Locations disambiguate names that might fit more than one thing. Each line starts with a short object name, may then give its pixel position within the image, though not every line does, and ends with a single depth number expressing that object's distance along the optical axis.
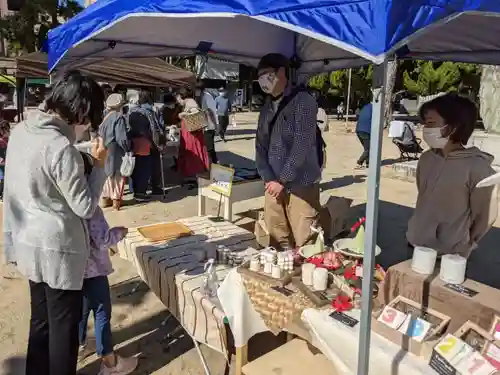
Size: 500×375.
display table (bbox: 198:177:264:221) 4.63
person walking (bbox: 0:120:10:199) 6.34
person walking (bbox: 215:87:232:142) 11.92
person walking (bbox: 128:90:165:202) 6.65
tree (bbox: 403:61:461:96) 18.72
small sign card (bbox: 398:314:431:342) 1.64
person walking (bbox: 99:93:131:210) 6.11
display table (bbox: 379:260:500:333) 1.67
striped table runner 2.41
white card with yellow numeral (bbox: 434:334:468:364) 1.48
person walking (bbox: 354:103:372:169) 9.26
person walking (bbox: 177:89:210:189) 8.01
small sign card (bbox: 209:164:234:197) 4.51
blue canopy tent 1.48
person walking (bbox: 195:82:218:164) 8.84
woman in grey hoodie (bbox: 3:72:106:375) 1.84
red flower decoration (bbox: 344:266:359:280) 2.17
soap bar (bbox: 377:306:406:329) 1.71
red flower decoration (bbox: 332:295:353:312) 1.95
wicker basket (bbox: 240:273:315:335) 2.02
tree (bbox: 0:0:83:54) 29.81
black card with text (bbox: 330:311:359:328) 1.85
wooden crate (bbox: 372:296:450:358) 1.61
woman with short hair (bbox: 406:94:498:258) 2.42
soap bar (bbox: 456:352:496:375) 1.42
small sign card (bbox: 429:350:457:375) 1.46
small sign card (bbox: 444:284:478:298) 1.74
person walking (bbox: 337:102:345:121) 23.53
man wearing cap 2.85
